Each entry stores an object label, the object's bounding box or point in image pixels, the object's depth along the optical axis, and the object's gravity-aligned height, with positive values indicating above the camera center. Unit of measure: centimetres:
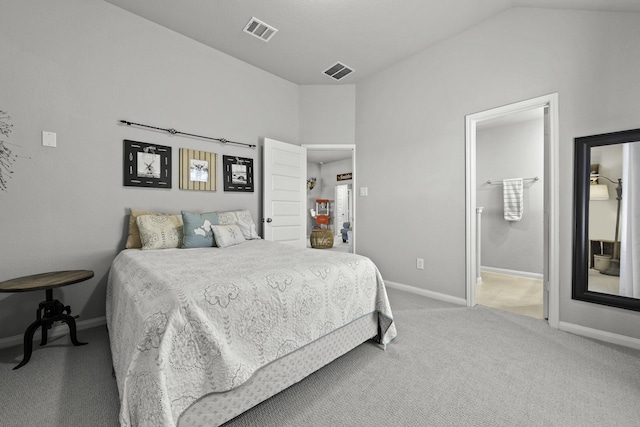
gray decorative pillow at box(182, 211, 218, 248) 258 -21
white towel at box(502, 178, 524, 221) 443 +21
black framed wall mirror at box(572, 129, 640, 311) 211 -7
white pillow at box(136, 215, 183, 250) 246 -20
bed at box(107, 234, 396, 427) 104 -59
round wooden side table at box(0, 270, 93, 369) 182 -53
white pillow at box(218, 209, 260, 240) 304 -12
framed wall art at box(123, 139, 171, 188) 270 +48
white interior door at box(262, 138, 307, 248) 371 +27
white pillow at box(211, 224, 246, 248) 265 -25
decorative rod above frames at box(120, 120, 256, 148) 270 +89
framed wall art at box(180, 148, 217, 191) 308 +49
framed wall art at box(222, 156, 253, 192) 347 +50
